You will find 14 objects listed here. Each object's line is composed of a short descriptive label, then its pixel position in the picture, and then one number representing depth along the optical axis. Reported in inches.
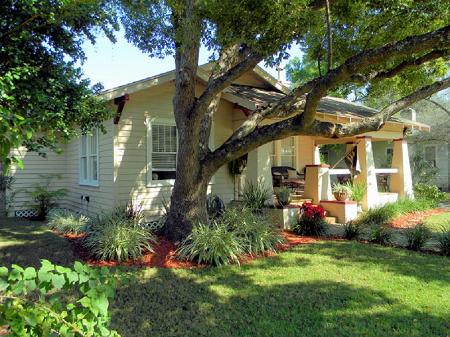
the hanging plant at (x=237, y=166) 447.5
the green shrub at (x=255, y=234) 301.3
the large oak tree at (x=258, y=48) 238.5
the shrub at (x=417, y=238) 320.2
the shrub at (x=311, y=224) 379.6
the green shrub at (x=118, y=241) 279.9
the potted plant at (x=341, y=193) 460.1
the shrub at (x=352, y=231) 354.0
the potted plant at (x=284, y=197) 415.5
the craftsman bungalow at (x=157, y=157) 383.2
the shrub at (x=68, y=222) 391.2
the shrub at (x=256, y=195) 409.1
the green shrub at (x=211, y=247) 271.6
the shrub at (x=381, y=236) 339.6
